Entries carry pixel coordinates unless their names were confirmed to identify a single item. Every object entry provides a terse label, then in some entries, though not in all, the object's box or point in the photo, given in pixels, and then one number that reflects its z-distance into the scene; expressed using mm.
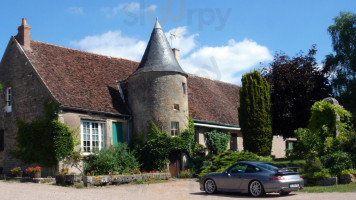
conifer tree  23016
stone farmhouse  21141
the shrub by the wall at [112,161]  19578
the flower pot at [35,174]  19125
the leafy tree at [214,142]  26156
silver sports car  12680
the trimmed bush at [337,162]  15637
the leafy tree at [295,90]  27422
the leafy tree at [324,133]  17578
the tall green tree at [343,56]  29891
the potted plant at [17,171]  20719
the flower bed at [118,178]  16677
